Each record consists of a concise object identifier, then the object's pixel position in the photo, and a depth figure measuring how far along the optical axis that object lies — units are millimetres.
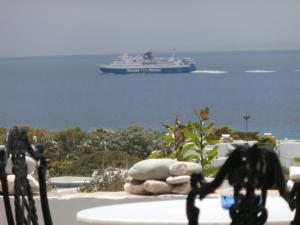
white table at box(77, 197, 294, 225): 7803
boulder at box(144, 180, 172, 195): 11883
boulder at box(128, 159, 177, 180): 12079
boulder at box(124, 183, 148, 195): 11996
